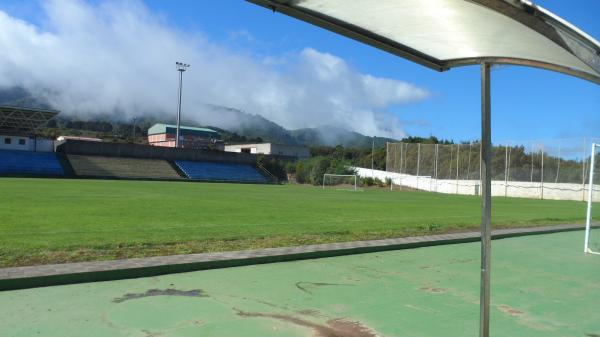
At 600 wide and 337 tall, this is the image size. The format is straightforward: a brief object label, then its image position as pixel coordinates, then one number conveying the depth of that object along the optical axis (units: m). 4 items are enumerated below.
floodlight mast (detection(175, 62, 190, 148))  77.94
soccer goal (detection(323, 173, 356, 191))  64.11
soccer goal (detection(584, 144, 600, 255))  10.66
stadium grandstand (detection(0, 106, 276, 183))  58.50
